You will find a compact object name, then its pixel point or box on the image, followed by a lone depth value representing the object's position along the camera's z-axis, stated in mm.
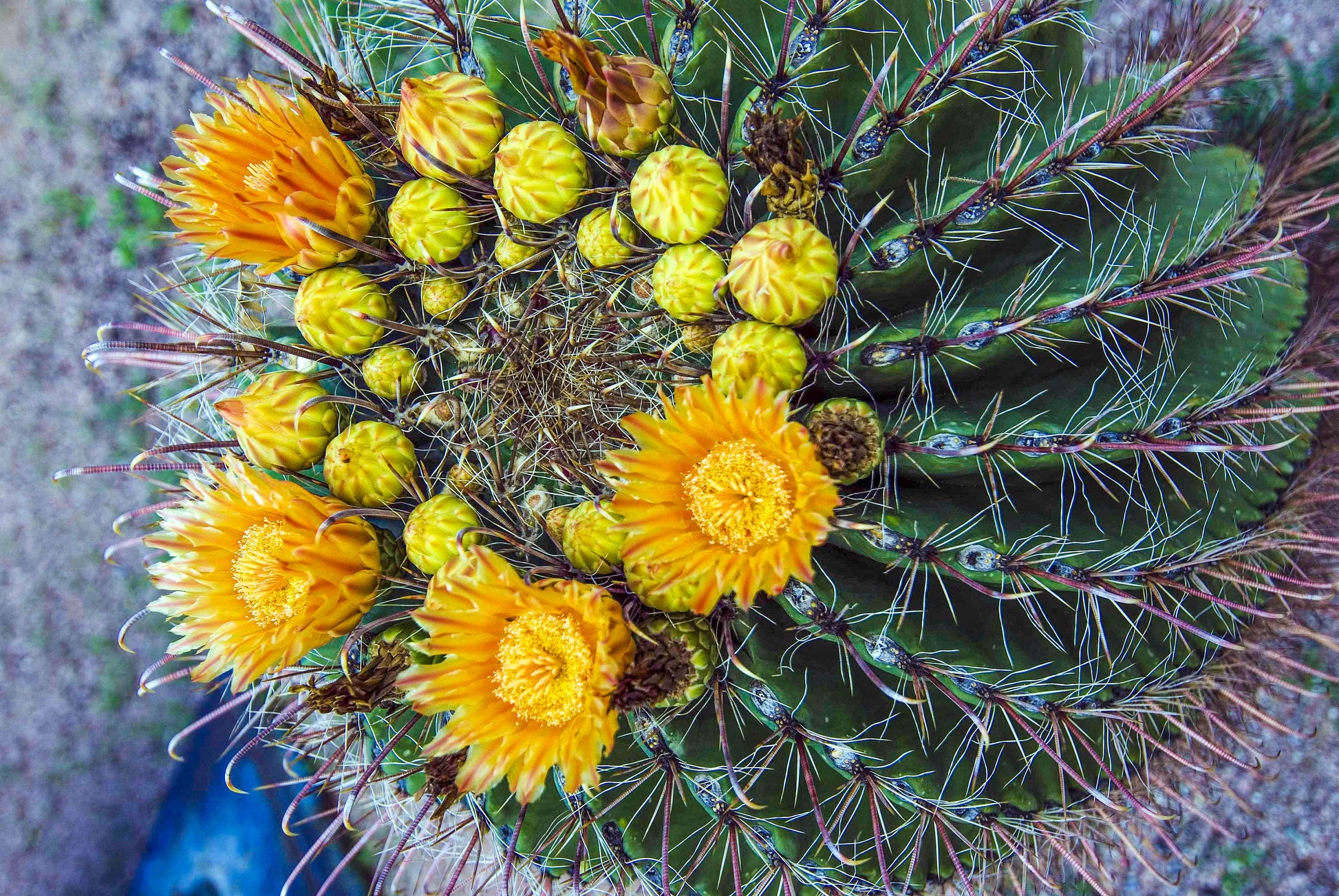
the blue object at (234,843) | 566
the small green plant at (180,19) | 686
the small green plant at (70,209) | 713
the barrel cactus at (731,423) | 303
